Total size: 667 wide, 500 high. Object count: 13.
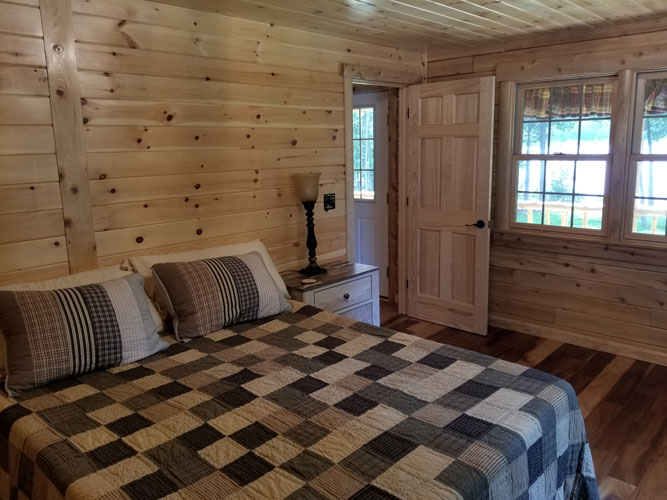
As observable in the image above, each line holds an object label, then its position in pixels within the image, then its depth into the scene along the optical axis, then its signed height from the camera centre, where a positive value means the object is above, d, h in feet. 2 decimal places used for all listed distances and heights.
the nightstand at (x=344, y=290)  10.19 -2.50
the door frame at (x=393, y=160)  12.19 +0.09
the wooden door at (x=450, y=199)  12.75 -0.95
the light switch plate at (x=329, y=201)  11.98 -0.84
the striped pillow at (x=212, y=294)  7.89 -1.95
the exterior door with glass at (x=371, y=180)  15.42 -0.50
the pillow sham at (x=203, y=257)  8.43 -1.52
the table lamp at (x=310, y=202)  10.57 -0.75
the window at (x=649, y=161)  11.08 -0.07
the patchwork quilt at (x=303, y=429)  4.59 -2.66
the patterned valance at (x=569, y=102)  11.73 +1.33
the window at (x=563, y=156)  11.89 +0.09
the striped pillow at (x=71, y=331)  6.25 -2.01
